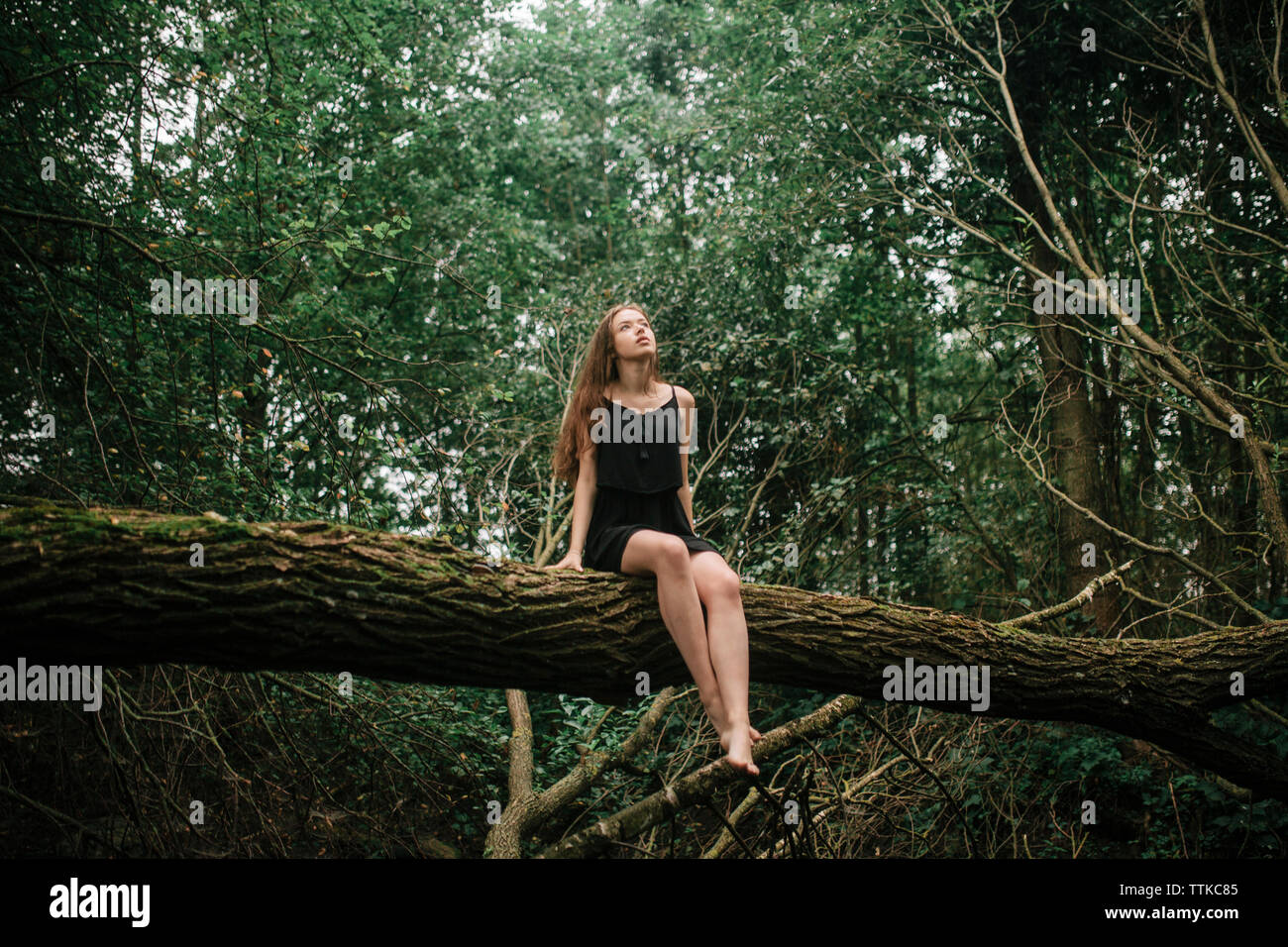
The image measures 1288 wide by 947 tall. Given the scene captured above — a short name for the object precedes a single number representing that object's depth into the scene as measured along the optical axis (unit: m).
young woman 2.79
